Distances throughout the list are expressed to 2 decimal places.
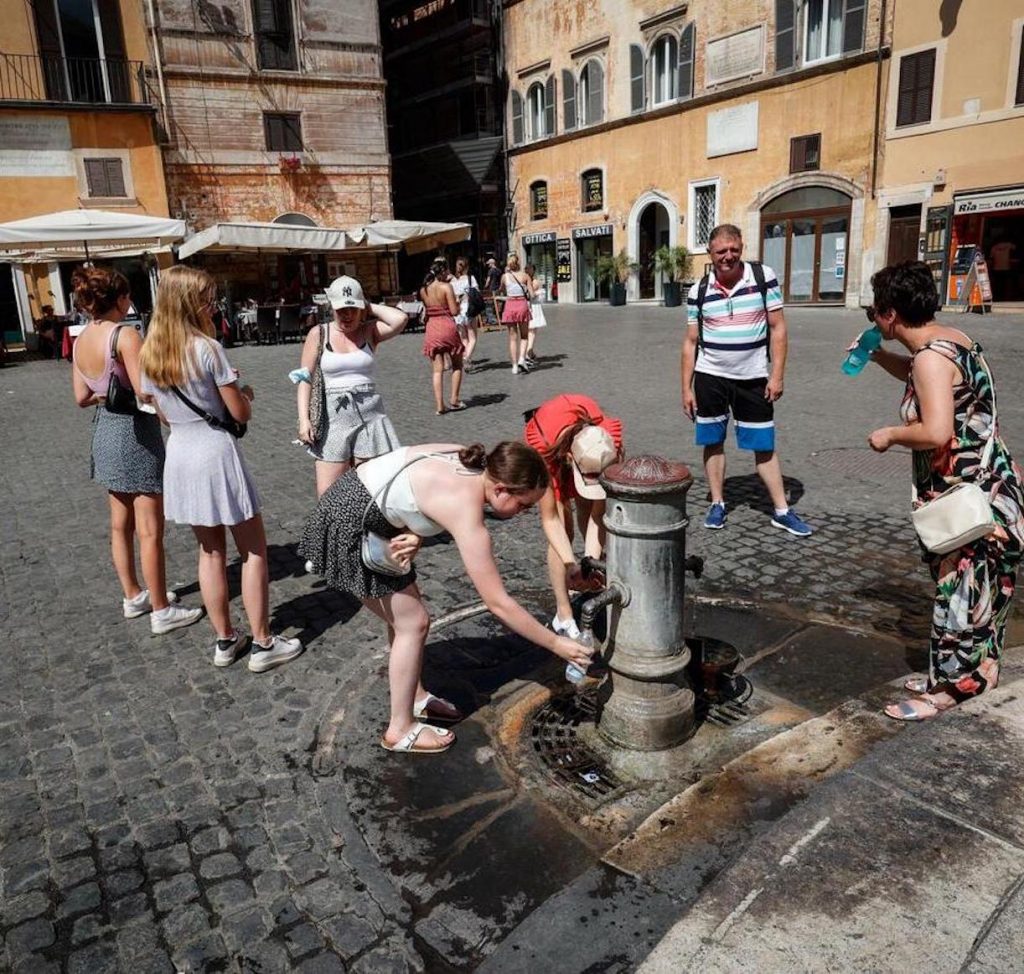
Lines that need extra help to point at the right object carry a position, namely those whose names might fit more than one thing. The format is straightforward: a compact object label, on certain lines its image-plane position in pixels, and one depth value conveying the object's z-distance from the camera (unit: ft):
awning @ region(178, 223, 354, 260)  58.49
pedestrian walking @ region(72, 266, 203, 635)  13.41
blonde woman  11.68
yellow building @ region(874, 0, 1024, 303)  63.05
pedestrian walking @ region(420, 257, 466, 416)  31.68
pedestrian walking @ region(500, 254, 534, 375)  41.57
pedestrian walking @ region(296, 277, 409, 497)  16.06
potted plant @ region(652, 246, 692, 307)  87.21
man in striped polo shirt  17.38
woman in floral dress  9.80
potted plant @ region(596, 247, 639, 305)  94.79
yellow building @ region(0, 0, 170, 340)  71.46
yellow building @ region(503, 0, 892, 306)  75.10
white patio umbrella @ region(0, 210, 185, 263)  49.70
